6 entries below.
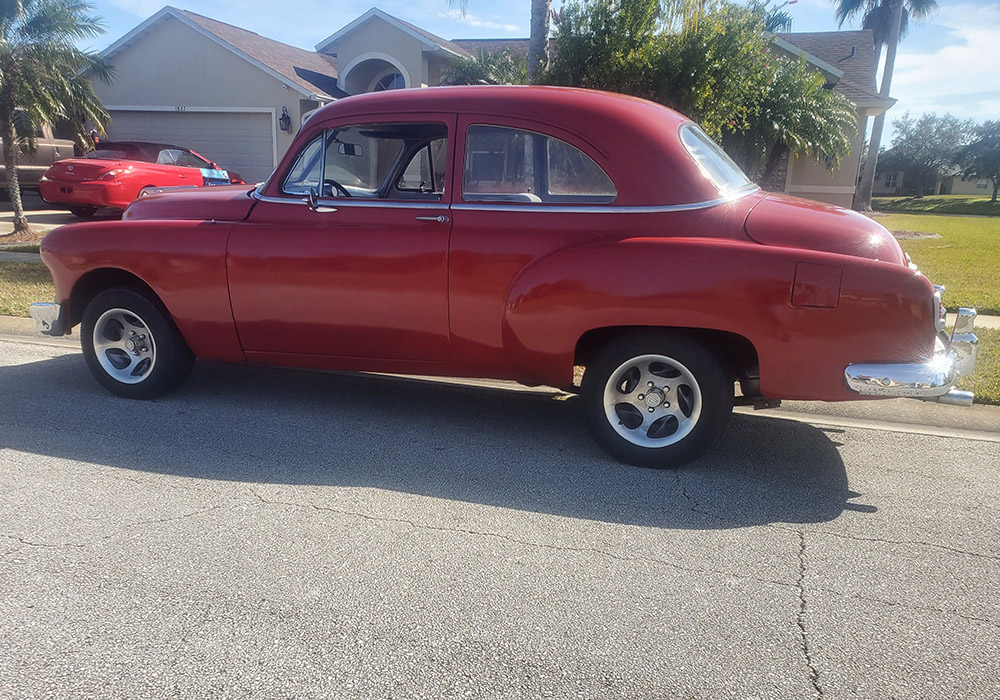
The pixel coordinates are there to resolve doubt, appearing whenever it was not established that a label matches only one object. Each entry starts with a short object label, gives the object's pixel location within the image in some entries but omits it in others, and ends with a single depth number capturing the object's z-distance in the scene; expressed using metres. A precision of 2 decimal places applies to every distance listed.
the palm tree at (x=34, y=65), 11.98
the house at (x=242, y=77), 18.41
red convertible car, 13.44
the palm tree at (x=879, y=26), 25.16
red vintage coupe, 3.77
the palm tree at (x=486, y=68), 16.89
